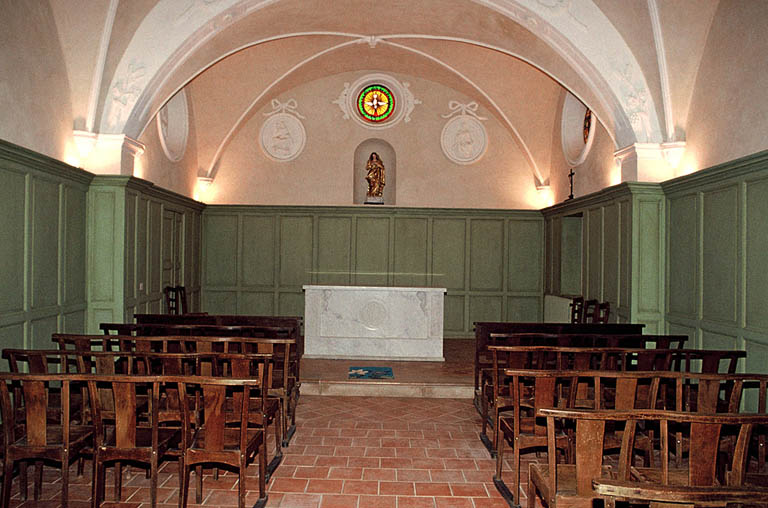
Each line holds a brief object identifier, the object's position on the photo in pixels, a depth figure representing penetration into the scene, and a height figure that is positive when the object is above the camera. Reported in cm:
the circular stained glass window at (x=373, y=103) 1262 +346
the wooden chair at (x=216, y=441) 346 -115
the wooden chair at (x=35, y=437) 349 -114
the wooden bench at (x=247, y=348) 474 -85
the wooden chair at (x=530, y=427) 388 -122
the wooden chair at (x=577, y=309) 923 -81
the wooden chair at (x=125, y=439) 347 -113
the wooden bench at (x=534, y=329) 640 -79
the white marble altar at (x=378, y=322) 895 -98
